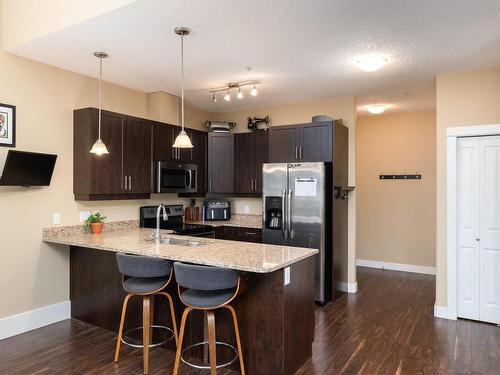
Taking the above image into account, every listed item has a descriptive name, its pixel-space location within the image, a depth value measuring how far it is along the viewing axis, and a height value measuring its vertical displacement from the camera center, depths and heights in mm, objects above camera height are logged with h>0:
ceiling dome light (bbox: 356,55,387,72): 3500 +1261
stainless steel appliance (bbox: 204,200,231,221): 5746 -353
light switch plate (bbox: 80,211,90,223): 4074 -300
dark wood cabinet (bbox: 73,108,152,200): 3855 +347
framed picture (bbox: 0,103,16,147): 3367 +603
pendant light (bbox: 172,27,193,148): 3059 +416
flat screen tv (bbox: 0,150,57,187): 3275 +191
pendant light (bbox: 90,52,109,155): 3355 +402
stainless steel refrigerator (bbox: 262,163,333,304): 4430 -262
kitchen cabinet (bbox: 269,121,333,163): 4562 +615
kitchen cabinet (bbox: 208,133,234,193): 5520 +384
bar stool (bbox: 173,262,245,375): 2436 -694
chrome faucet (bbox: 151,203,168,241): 3584 -493
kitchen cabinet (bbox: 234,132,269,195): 5316 +442
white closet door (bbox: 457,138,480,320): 3932 -430
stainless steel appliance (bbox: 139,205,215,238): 4637 -487
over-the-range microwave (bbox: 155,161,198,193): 4598 +157
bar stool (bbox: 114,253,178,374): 2777 -715
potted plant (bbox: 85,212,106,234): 3969 -382
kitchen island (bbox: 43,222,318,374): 2590 -855
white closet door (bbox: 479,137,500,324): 3838 -441
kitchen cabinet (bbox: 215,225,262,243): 5086 -641
